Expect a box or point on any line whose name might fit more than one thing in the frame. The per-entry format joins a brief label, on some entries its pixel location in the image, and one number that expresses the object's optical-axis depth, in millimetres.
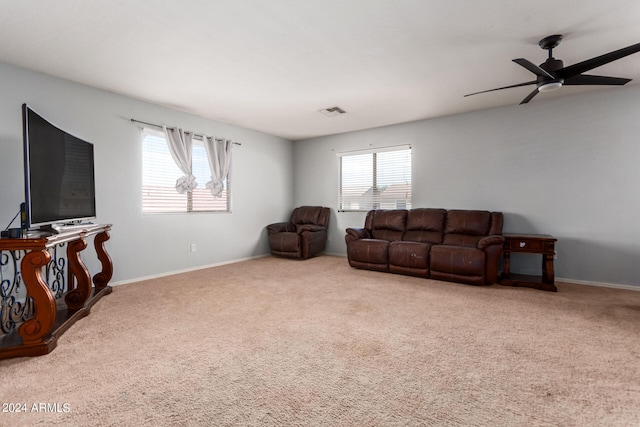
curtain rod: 3891
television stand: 1928
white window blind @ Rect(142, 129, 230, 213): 4082
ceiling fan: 2396
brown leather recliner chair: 5348
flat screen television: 2090
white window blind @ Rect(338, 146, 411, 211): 5211
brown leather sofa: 3629
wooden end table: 3496
